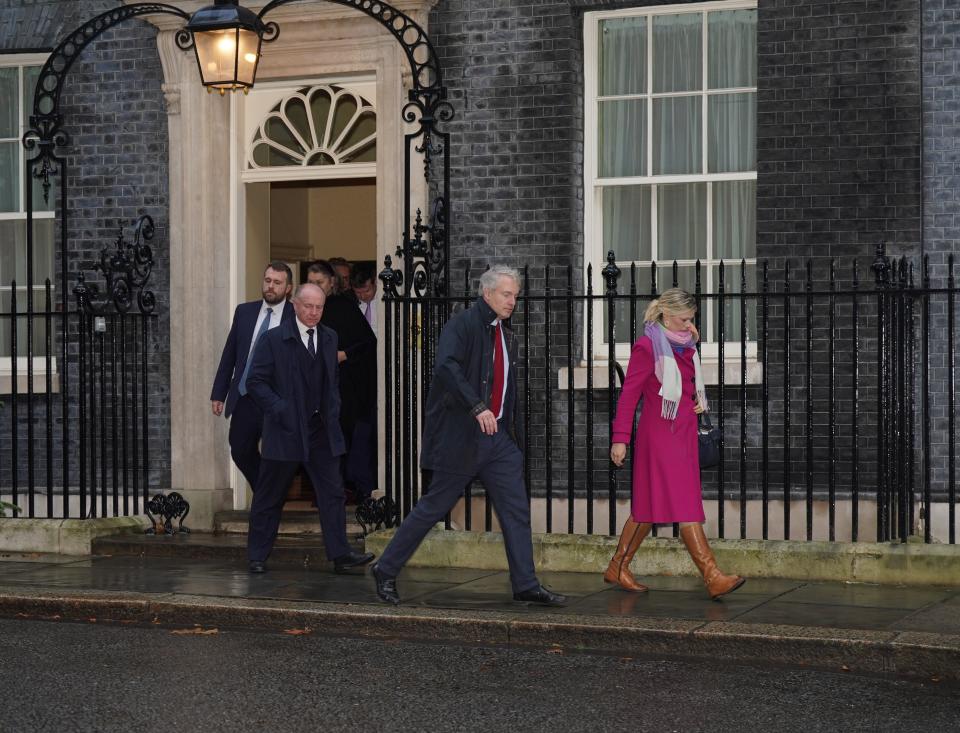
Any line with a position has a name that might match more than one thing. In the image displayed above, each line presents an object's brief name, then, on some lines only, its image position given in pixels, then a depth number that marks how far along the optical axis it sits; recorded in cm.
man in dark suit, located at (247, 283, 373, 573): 976
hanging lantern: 1076
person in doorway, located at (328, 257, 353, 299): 1177
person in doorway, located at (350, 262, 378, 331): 1235
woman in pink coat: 882
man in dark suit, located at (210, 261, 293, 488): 1034
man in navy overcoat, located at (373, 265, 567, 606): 862
